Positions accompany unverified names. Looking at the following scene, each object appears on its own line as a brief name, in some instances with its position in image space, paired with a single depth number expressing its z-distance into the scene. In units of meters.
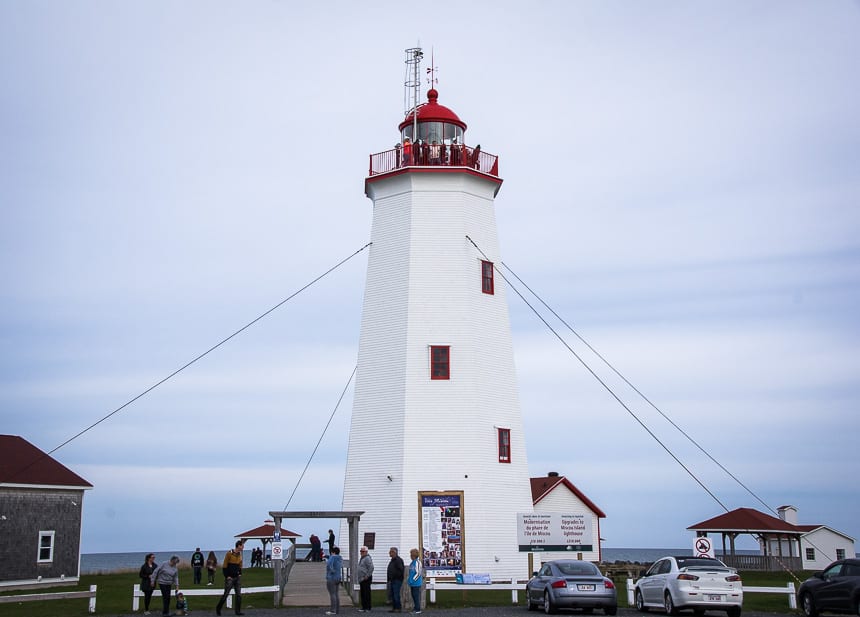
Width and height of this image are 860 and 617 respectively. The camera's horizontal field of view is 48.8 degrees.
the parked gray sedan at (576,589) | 21.45
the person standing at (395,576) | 23.03
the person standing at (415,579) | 23.00
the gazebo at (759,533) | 45.03
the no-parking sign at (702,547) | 24.80
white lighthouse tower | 28.83
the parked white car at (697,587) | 20.56
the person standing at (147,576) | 23.30
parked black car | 20.44
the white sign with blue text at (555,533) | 28.16
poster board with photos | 28.38
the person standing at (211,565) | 36.30
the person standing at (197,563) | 36.75
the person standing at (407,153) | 31.78
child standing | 22.72
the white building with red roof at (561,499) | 41.95
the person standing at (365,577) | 23.17
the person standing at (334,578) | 22.59
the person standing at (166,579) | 21.94
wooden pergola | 25.80
